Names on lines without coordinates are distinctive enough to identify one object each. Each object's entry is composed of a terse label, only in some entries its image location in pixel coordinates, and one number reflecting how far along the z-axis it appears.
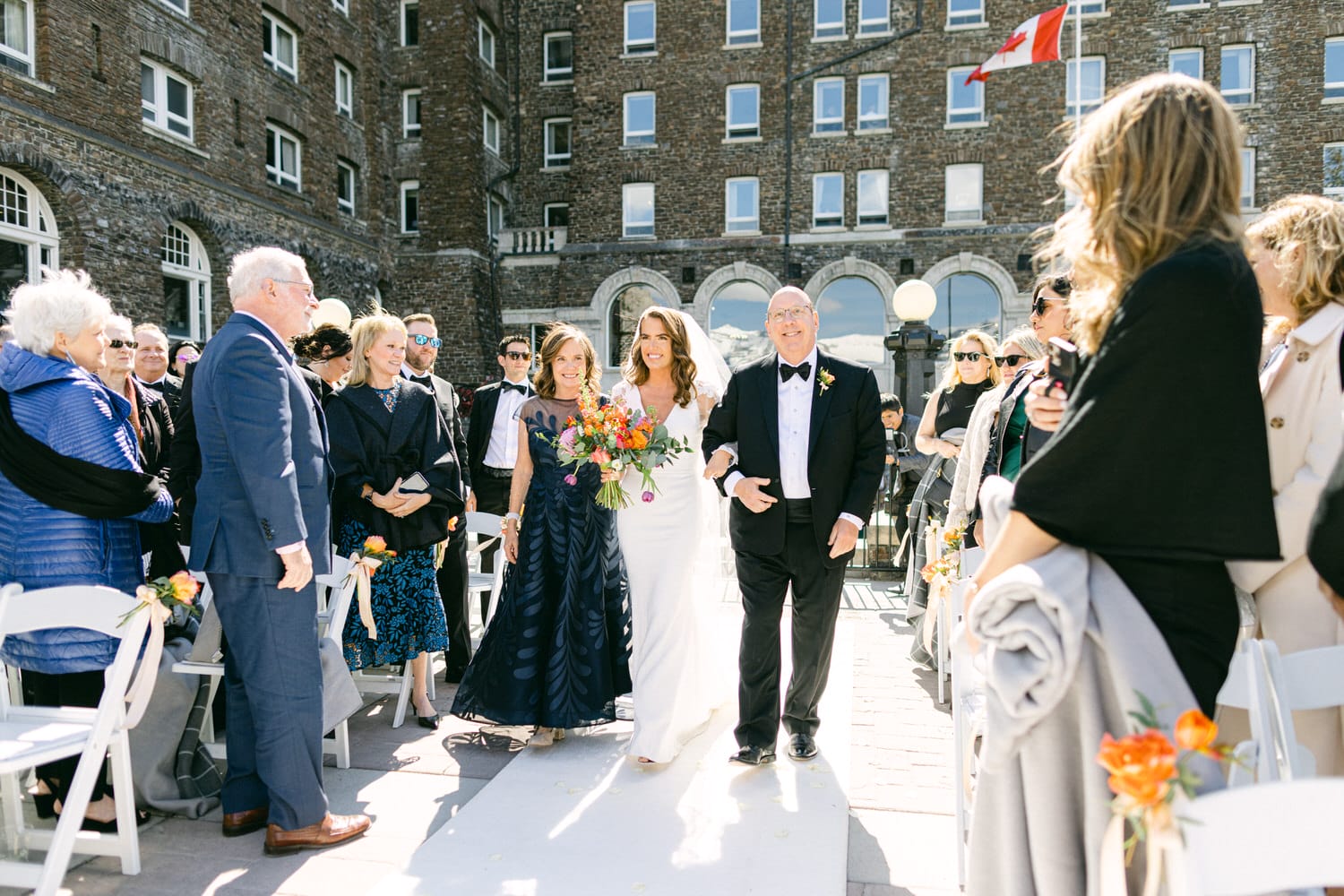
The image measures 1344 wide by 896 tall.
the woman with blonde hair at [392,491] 4.87
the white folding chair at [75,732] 2.85
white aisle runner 3.23
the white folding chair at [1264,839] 1.38
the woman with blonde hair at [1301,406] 2.34
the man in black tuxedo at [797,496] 4.27
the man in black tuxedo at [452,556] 5.70
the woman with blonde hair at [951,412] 6.12
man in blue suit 3.28
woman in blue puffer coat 3.44
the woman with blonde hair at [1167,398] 1.72
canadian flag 17.67
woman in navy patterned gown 4.59
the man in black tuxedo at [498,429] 7.05
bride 4.38
